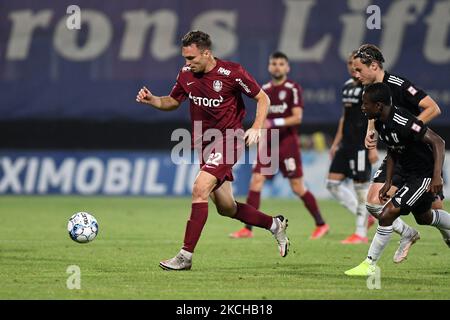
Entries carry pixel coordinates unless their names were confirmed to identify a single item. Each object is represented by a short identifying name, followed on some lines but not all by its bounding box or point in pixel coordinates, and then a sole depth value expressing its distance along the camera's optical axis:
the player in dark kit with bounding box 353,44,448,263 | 17.55
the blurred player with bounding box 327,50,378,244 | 24.59
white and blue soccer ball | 19.75
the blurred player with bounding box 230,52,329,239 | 26.05
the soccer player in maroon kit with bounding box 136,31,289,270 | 18.03
